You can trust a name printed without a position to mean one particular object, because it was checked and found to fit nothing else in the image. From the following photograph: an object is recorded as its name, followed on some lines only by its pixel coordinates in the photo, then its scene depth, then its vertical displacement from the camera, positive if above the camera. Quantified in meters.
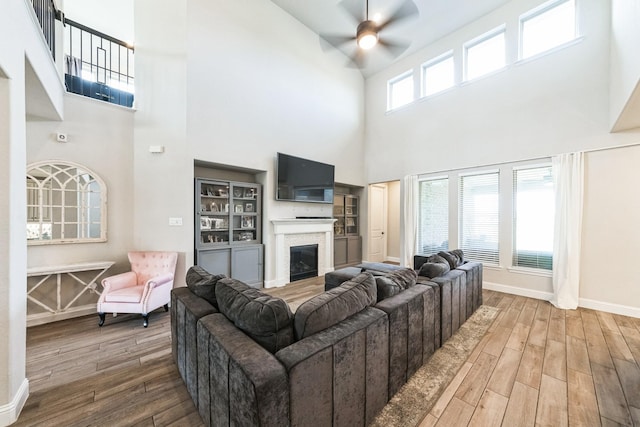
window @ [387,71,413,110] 5.87 +3.01
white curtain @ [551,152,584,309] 3.61 -0.23
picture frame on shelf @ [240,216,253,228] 4.59 -0.20
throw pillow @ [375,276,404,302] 1.98 -0.62
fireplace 4.96 -1.06
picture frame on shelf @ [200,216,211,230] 4.06 -0.20
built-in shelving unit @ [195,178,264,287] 3.99 -0.31
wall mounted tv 4.68 +0.66
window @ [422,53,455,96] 5.18 +3.02
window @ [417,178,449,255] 5.19 -0.08
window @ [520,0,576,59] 3.87 +3.07
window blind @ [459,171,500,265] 4.51 -0.07
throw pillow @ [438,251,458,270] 3.10 -0.59
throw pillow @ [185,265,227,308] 1.92 -0.60
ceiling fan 2.62 +2.11
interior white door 6.92 -0.30
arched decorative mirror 3.06 +0.08
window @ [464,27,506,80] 4.53 +3.05
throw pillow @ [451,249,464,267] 3.35 -0.60
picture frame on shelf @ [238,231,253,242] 4.56 -0.46
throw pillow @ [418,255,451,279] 2.59 -0.61
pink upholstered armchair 2.86 -0.95
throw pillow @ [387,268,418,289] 2.21 -0.60
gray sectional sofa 1.08 -0.74
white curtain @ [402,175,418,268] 5.55 -0.13
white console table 2.94 -0.98
